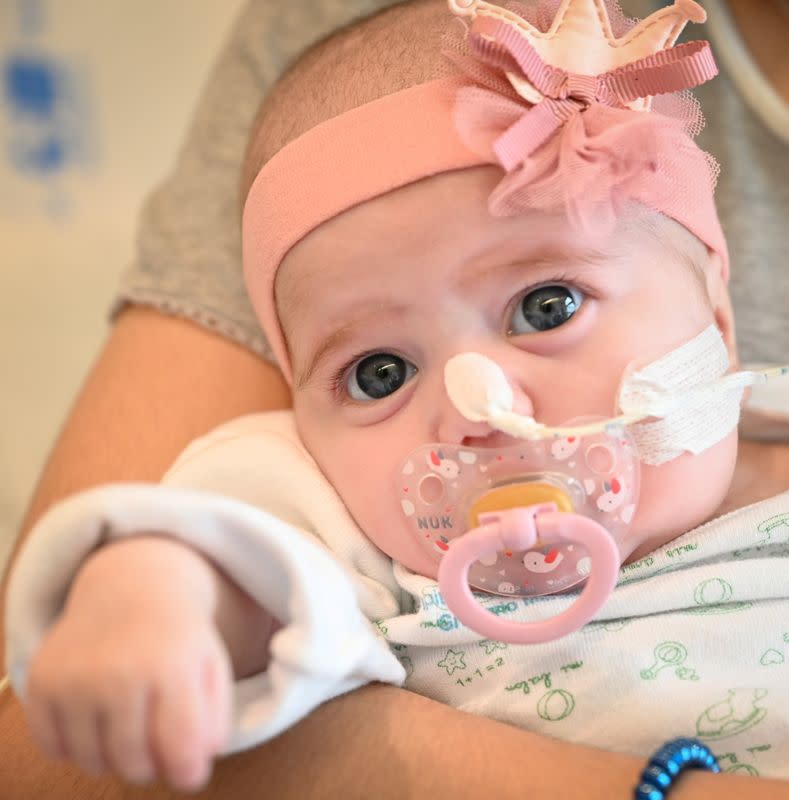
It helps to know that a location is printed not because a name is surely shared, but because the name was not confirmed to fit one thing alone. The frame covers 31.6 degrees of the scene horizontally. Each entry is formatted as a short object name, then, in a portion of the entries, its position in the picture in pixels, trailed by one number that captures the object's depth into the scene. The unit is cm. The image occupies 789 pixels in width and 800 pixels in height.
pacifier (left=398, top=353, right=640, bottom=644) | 26
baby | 28
